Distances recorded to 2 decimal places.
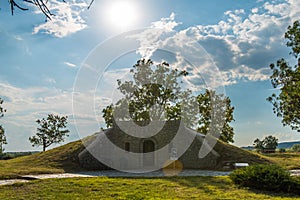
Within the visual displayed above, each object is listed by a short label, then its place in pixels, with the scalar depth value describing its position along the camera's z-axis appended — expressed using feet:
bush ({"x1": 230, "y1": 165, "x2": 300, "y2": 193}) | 36.45
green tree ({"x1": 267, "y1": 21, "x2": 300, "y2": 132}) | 65.57
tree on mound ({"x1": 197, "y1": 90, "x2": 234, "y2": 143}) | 111.04
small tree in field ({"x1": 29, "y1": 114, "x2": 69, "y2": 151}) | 136.98
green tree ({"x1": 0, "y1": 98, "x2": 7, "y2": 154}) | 124.82
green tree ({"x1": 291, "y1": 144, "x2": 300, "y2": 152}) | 171.53
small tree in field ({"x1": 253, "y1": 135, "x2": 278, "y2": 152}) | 163.52
